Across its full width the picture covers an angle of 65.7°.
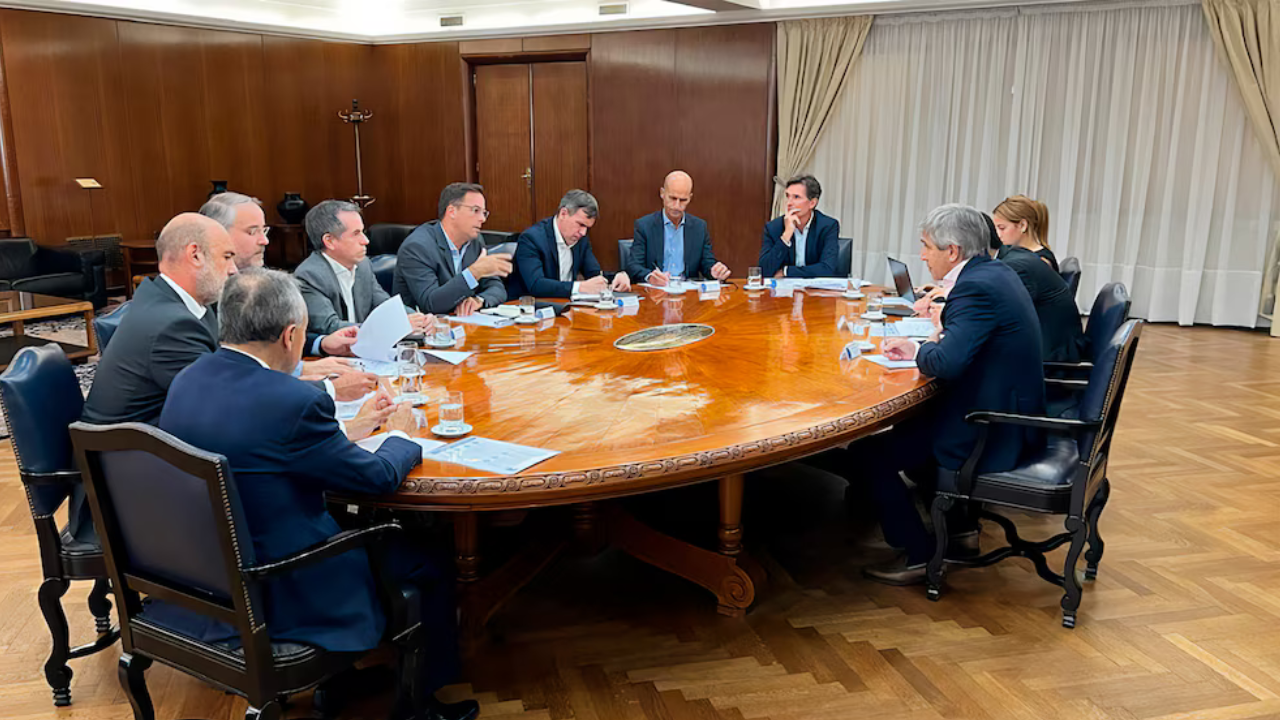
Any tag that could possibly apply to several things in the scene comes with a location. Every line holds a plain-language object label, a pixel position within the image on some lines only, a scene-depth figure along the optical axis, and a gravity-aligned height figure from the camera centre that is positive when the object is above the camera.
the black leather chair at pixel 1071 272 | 5.16 -0.49
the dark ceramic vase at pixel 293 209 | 10.57 -0.37
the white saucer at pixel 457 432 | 2.71 -0.69
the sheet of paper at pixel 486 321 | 4.39 -0.64
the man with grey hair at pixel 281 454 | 2.13 -0.60
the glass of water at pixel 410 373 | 3.02 -0.61
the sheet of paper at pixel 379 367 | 3.36 -0.66
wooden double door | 10.72 +0.41
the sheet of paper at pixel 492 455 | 2.46 -0.71
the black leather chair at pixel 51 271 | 8.27 -0.83
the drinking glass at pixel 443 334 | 3.87 -0.62
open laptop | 5.32 -0.56
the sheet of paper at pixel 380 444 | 2.58 -0.70
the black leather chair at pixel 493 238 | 7.96 -0.50
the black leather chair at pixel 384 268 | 5.41 -0.50
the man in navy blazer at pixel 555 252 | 5.40 -0.42
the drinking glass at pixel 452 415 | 2.72 -0.65
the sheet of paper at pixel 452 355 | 3.64 -0.67
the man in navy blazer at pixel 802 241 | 6.14 -0.40
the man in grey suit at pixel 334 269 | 3.96 -0.39
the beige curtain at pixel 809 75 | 9.21 +0.95
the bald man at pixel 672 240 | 6.16 -0.40
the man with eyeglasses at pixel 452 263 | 4.68 -0.42
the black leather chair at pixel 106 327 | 3.21 -0.49
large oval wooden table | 2.47 -0.70
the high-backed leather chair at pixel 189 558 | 2.01 -0.81
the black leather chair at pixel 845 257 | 6.30 -0.51
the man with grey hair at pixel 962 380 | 3.34 -0.68
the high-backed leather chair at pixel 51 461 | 2.62 -0.76
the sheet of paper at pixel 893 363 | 3.60 -0.67
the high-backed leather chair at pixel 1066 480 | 3.13 -0.98
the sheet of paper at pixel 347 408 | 2.88 -0.68
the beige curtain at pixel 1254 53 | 7.72 +0.97
